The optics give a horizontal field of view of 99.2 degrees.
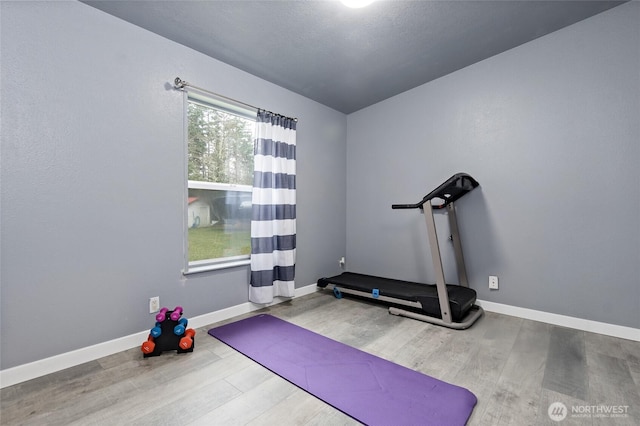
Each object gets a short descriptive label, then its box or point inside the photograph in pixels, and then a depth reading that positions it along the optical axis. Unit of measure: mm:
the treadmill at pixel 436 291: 2396
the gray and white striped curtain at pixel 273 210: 2809
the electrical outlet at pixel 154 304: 2200
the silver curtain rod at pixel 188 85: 2318
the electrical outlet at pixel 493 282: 2701
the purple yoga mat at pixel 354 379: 1355
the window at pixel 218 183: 2547
